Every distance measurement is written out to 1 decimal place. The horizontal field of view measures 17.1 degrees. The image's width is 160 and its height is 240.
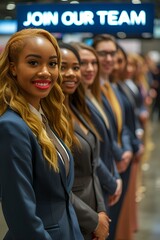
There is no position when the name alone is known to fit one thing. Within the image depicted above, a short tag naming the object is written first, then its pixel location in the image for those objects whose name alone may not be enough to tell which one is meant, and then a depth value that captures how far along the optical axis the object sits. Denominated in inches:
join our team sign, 142.9
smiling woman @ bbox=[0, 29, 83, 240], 81.5
